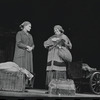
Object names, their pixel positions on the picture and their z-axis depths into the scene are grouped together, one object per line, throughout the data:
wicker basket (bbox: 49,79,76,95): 8.86
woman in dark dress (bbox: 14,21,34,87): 9.83
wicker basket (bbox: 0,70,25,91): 8.88
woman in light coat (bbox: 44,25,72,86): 9.99
